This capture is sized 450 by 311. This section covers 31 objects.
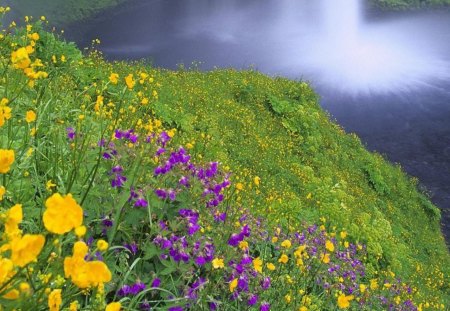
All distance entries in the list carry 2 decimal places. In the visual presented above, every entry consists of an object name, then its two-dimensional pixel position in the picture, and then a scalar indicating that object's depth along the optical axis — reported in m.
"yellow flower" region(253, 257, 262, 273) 2.60
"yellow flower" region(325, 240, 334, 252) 2.84
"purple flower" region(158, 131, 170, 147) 3.71
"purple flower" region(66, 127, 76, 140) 3.62
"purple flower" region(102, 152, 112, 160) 3.34
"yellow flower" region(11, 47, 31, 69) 1.68
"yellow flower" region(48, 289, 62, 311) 1.18
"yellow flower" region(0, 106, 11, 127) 1.96
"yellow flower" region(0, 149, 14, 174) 1.21
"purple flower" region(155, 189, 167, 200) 3.04
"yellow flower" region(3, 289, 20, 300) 1.17
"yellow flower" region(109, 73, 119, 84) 3.06
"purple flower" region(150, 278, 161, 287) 2.66
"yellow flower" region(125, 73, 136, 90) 2.43
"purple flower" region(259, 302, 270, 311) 2.97
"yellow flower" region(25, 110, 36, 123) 2.19
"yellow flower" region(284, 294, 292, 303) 3.26
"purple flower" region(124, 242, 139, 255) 2.84
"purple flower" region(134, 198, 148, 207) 2.88
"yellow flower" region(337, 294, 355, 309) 2.28
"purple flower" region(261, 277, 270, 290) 3.17
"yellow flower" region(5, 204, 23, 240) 1.13
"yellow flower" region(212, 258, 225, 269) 2.62
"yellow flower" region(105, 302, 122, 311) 1.20
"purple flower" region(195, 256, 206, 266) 2.81
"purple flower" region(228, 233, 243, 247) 3.12
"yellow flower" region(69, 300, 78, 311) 1.54
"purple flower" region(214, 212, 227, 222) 3.30
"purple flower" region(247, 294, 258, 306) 2.94
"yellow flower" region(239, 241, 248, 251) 2.95
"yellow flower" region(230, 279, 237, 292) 2.38
